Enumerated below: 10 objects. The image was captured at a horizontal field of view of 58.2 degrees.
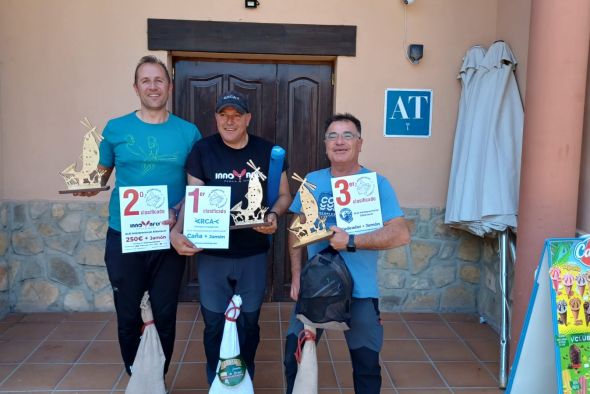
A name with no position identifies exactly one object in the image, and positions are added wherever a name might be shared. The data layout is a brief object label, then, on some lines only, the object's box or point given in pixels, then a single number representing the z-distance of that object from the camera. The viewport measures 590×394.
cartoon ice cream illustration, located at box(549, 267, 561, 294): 2.43
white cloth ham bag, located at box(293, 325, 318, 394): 2.50
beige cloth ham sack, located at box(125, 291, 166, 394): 2.88
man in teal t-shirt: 2.79
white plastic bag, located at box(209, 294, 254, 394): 2.71
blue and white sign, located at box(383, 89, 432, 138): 4.50
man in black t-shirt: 2.69
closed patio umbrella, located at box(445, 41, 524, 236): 3.83
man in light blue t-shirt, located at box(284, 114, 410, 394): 2.48
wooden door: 4.62
